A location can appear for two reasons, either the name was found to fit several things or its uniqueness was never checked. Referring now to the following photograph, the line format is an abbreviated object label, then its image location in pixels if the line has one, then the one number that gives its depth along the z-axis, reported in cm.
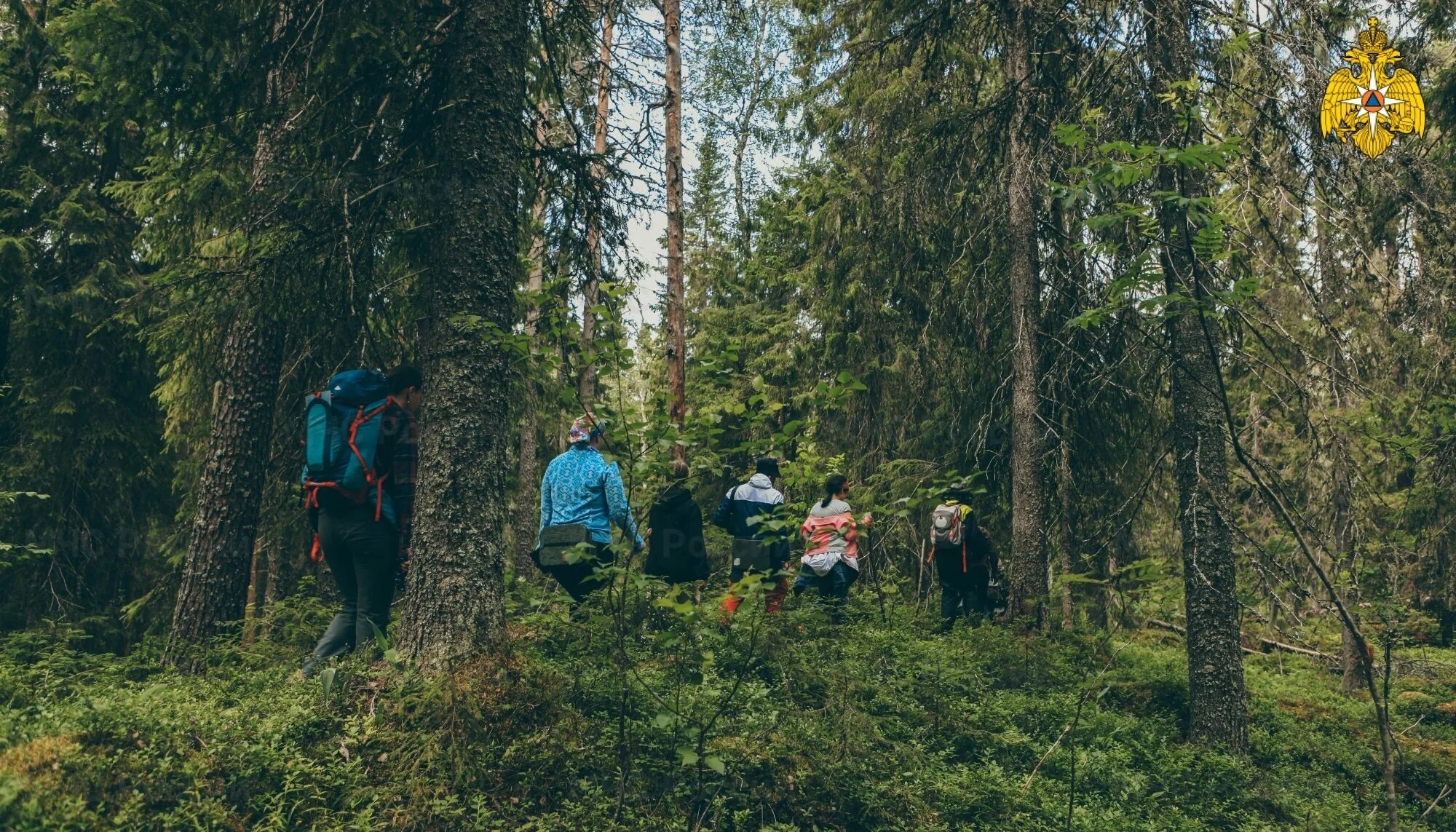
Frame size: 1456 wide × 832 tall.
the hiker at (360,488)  525
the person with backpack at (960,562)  979
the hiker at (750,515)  836
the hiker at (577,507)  678
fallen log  1670
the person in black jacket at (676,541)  750
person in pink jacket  913
